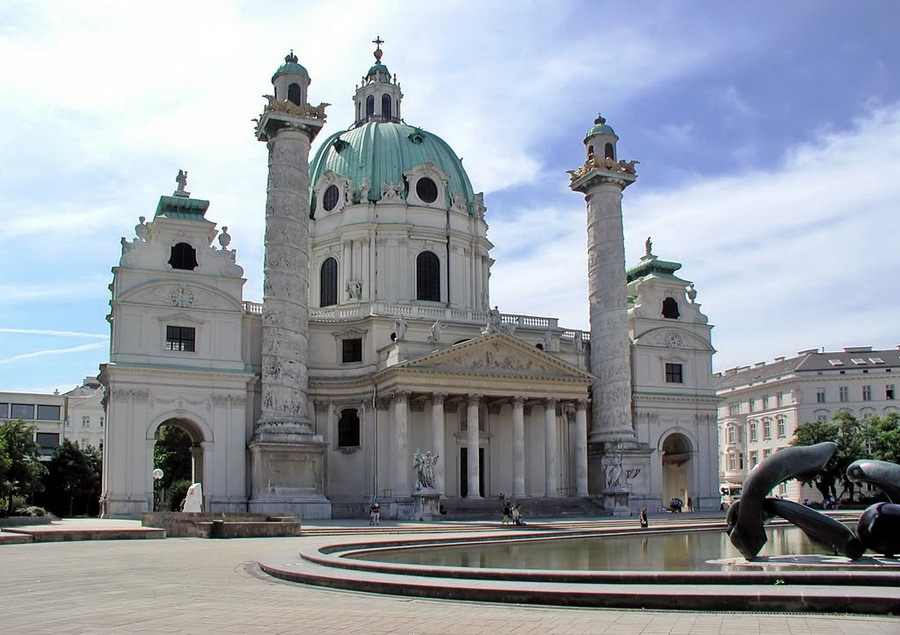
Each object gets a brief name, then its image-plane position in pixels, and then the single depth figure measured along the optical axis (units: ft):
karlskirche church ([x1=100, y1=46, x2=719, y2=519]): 168.96
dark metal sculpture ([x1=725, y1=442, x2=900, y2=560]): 59.52
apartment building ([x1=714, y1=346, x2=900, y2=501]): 288.71
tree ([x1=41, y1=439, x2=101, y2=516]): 240.12
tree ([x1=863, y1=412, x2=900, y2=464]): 227.61
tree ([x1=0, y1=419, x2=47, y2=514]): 162.53
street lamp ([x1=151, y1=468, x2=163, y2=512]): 159.28
